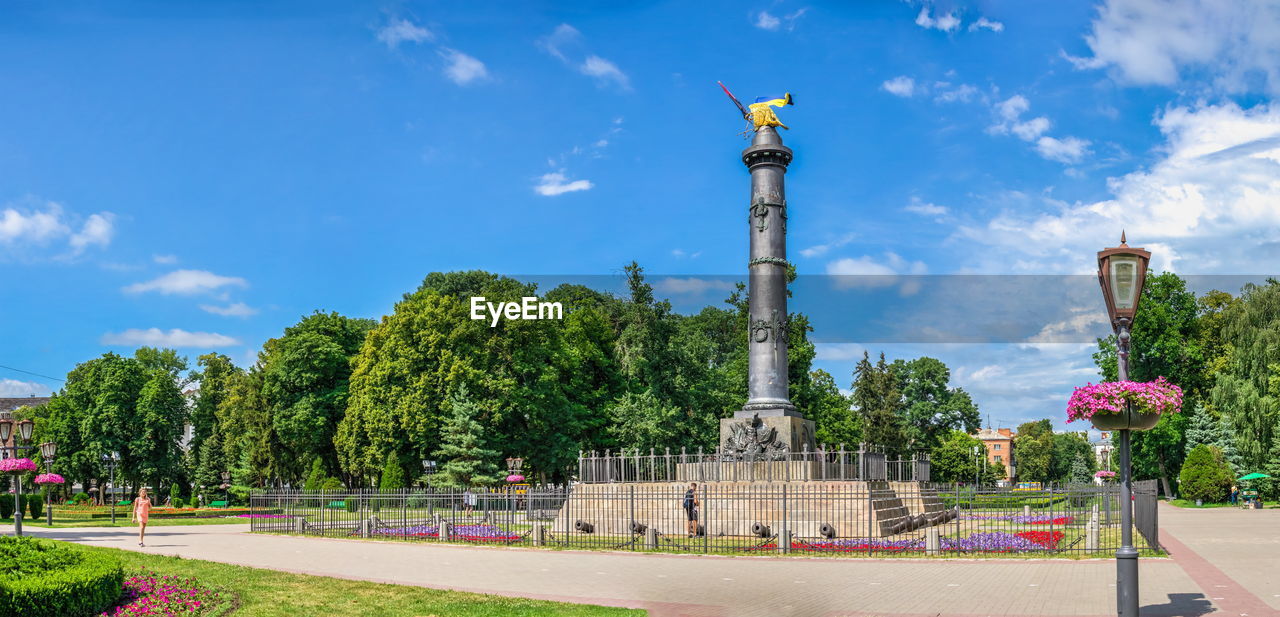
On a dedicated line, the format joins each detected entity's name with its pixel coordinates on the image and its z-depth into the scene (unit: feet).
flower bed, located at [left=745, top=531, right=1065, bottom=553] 71.82
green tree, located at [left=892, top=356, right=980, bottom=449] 282.36
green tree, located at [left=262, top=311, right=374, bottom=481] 183.73
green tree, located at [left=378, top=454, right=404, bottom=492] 159.43
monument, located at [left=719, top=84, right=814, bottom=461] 112.27
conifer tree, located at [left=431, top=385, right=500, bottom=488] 159.43
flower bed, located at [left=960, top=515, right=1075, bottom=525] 101.09
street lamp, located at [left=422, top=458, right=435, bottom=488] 157.58
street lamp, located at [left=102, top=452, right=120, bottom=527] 174.75
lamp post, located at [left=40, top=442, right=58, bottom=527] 135.95
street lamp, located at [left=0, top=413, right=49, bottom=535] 80.75
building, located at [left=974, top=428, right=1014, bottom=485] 569.64
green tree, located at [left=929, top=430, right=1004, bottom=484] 273.75
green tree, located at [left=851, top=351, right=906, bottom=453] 250.57
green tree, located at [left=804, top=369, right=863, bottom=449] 192.75
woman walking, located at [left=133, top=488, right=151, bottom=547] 90.11
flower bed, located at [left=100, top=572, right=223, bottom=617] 42.94
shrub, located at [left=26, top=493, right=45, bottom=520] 153.38
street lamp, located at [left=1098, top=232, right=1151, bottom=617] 38.11
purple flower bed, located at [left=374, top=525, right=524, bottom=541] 88.84
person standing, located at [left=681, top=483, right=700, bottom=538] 86.74
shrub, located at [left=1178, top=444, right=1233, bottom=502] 175.32
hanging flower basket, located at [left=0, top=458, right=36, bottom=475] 99.32
